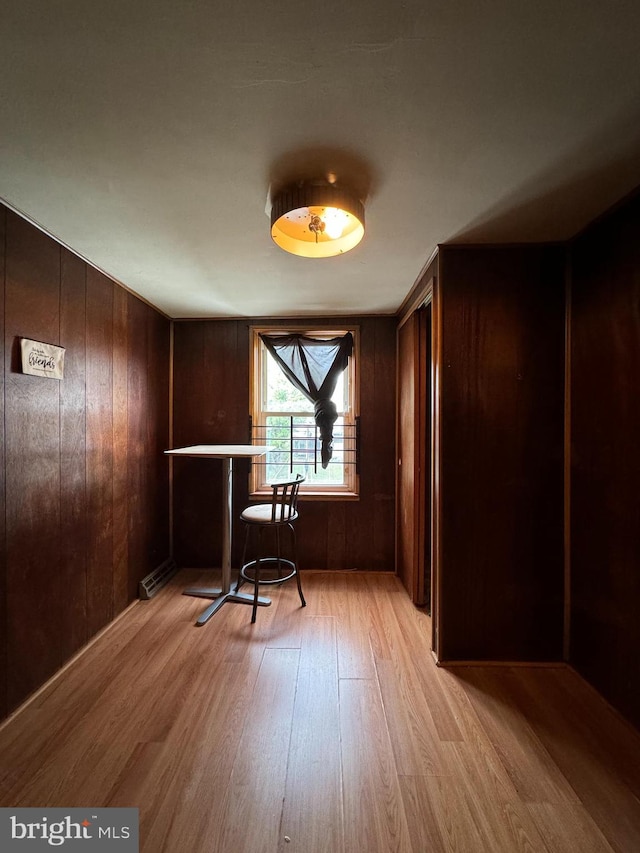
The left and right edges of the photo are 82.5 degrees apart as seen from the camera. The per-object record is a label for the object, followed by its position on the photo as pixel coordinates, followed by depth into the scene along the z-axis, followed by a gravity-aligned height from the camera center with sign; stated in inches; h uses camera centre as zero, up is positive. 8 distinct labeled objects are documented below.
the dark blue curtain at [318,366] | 125.6 +20.9
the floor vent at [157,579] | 105.5 -47.4
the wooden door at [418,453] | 100.4 -7.5
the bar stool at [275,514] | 94.0 -23.9
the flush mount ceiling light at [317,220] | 53.7 +33.2
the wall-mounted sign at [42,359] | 66.2 +12.7
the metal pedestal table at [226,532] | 101.7 -30.6
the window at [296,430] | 128.3 -1.4
